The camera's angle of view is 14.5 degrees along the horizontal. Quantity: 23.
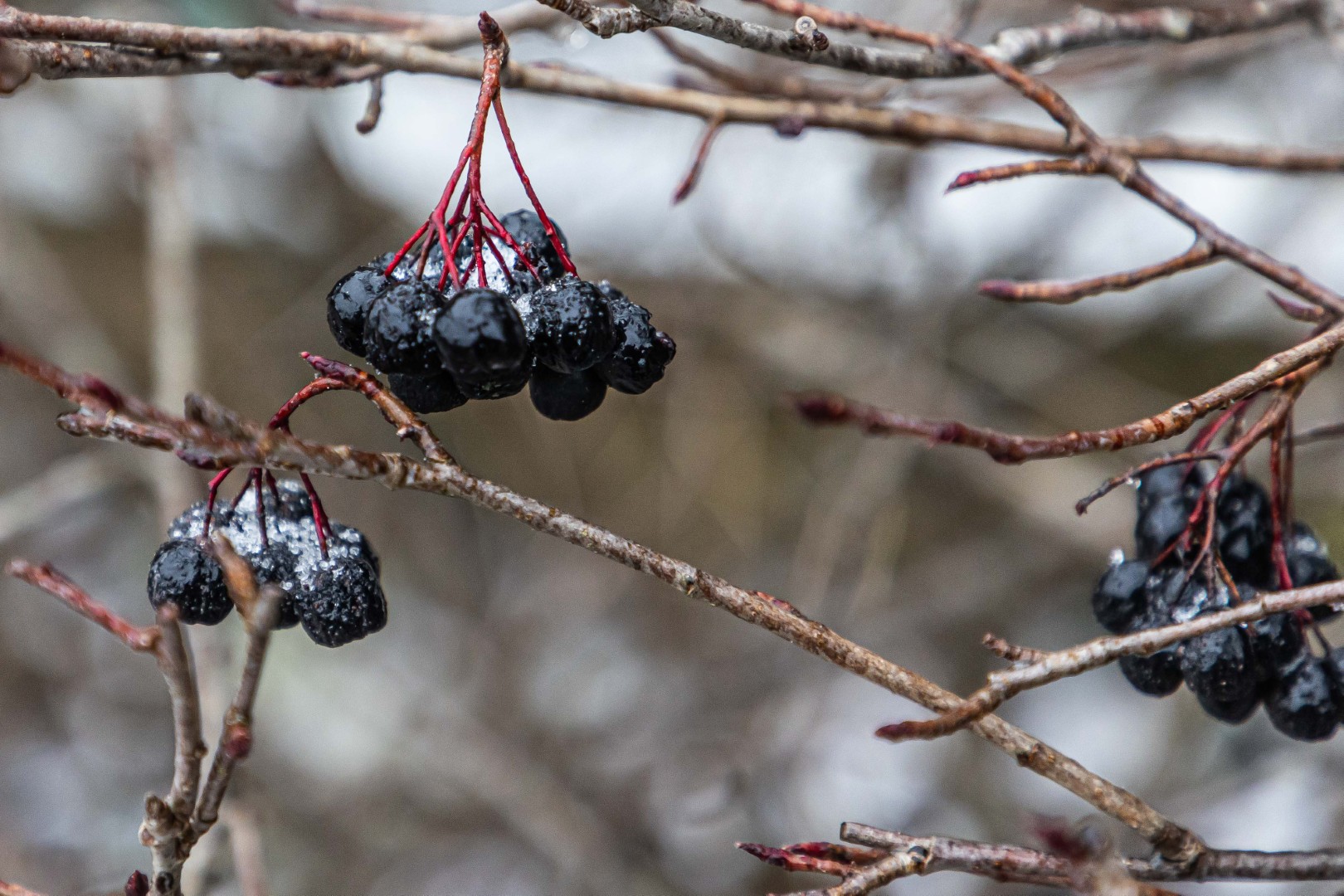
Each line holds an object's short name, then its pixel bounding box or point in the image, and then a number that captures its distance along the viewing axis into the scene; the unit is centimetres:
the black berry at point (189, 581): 52
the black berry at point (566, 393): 52
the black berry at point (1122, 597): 54
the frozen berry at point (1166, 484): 54
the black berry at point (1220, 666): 53
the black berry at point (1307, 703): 53
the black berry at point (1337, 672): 53
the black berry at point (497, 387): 51
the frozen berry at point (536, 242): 52
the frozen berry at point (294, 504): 53
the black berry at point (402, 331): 51
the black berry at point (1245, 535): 54
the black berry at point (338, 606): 52
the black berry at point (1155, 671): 53
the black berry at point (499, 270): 52
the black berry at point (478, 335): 50
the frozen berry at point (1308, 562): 54
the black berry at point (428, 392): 51
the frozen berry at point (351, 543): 53
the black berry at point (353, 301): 52
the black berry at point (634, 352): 52
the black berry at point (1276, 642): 53
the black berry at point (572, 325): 51
